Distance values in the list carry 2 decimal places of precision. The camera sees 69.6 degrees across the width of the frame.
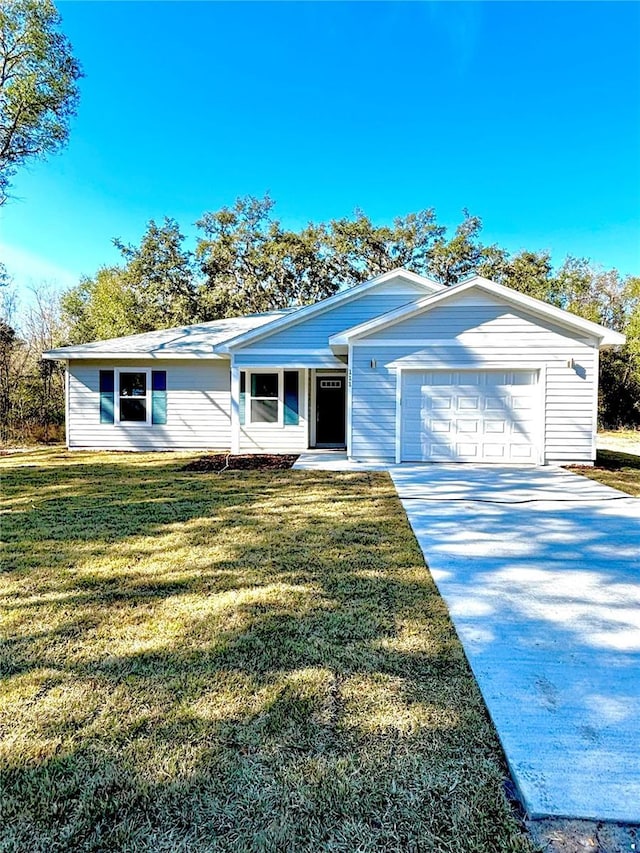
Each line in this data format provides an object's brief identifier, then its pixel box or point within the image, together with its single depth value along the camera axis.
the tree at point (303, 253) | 26.39
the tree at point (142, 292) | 25.06
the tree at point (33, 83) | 12.85
